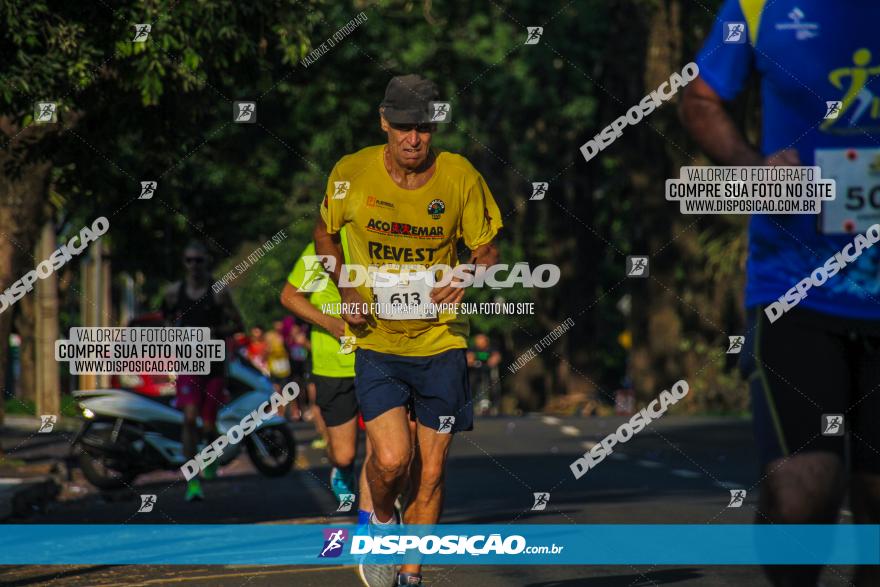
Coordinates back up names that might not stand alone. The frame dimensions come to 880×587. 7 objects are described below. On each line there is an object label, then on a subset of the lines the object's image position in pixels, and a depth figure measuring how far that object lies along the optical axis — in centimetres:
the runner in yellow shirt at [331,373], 1014
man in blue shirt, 481
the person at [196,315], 1502
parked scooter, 1535
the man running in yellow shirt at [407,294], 758
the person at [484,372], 3769
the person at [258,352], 3327
